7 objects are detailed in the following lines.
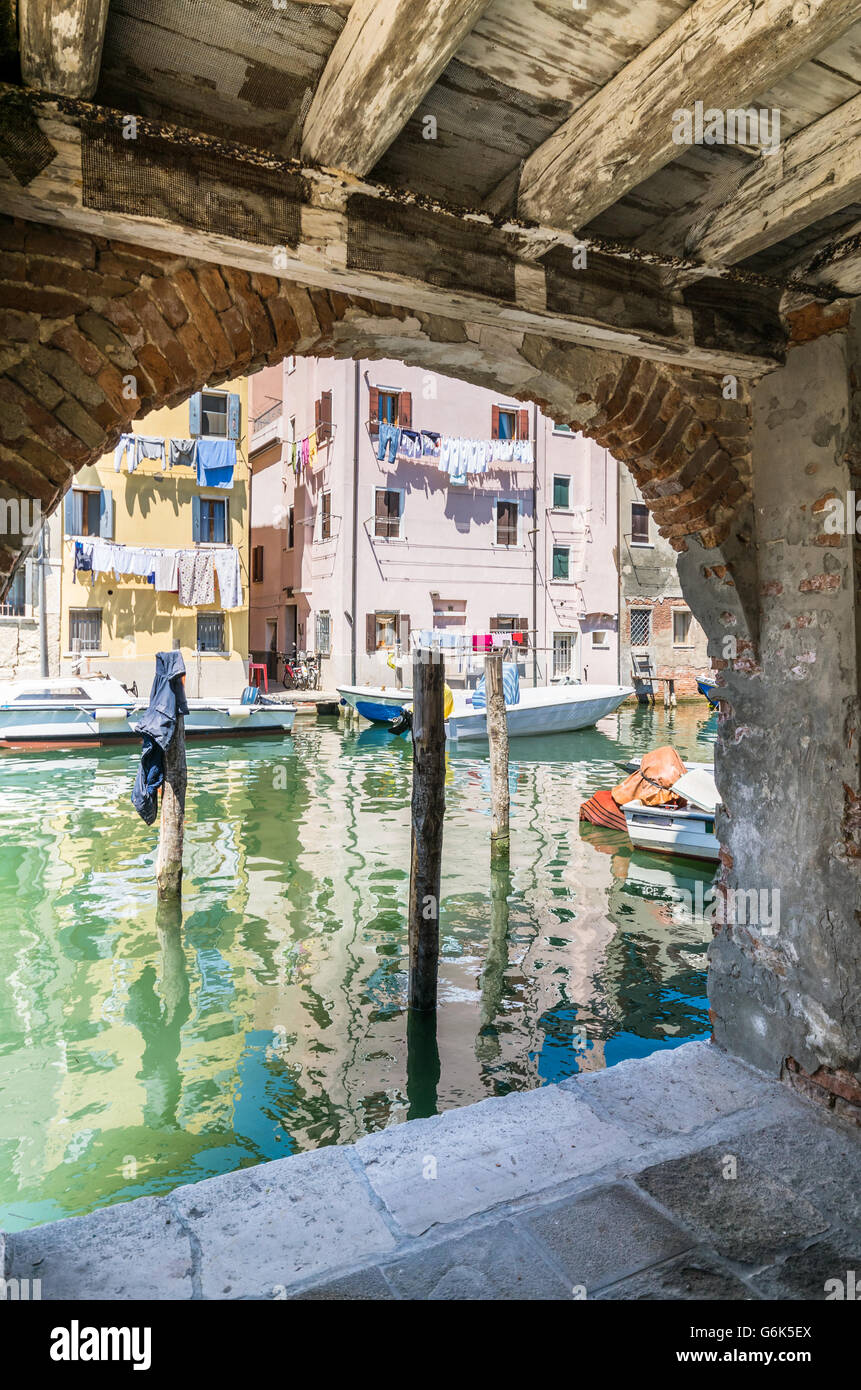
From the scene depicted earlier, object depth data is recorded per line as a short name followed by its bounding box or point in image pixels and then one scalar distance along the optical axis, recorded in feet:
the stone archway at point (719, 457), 8.05
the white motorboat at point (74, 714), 54.90
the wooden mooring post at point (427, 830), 20.22
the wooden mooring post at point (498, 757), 32.50
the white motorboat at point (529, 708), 63.72
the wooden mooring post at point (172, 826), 26.86
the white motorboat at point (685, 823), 31.07
